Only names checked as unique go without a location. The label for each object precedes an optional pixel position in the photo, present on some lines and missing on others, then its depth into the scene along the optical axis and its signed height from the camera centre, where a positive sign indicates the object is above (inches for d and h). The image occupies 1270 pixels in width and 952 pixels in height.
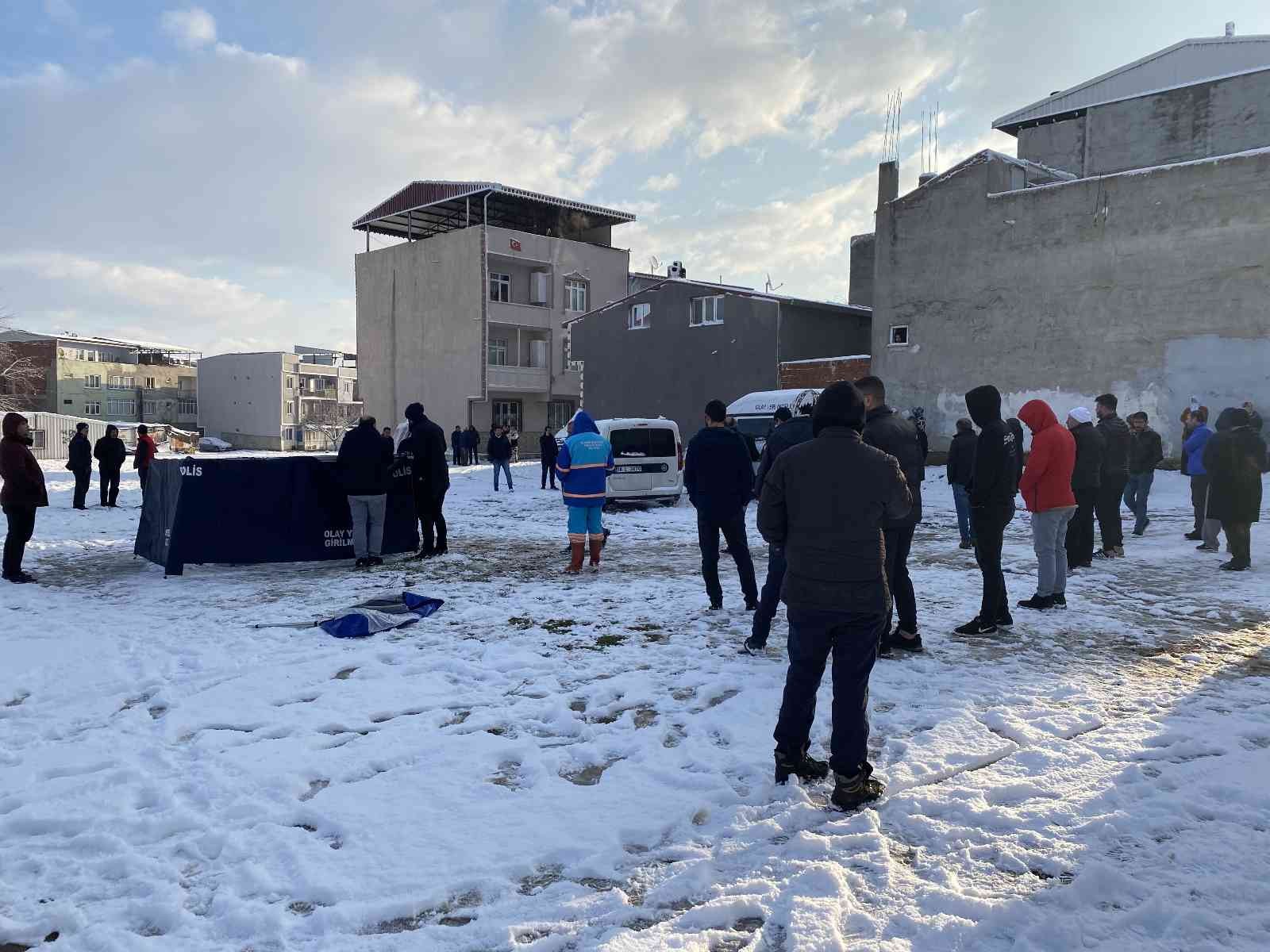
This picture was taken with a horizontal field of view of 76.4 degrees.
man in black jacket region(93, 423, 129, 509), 642.8 -12.2
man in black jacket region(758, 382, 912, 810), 144.3 -21.4
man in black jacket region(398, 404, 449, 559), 401.7 -12.4
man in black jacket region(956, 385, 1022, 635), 252.8 -15.0
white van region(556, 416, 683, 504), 647.1 -12.2
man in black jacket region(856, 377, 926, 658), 223.0 -8.7
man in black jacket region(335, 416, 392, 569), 374.3 -16.9
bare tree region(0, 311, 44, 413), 1946.1 +164.2
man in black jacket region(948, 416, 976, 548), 361.4 -4.4
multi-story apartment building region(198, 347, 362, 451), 2620.6 +144.6
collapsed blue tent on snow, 264.4 -59.5
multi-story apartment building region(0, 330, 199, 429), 2591.0 +219.4
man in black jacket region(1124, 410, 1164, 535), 451.8 -5.4
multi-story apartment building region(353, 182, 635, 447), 1567.4 +302.0
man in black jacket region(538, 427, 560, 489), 816.3 -4.6
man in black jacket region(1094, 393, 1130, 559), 388.5 -12.1
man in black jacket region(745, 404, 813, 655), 234.1 -45.2
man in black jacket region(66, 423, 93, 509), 636.7 -15.4
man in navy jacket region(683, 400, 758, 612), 272.4 -12.5
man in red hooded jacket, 273.1 -11.0
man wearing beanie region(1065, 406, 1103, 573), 332.8 -8.6
